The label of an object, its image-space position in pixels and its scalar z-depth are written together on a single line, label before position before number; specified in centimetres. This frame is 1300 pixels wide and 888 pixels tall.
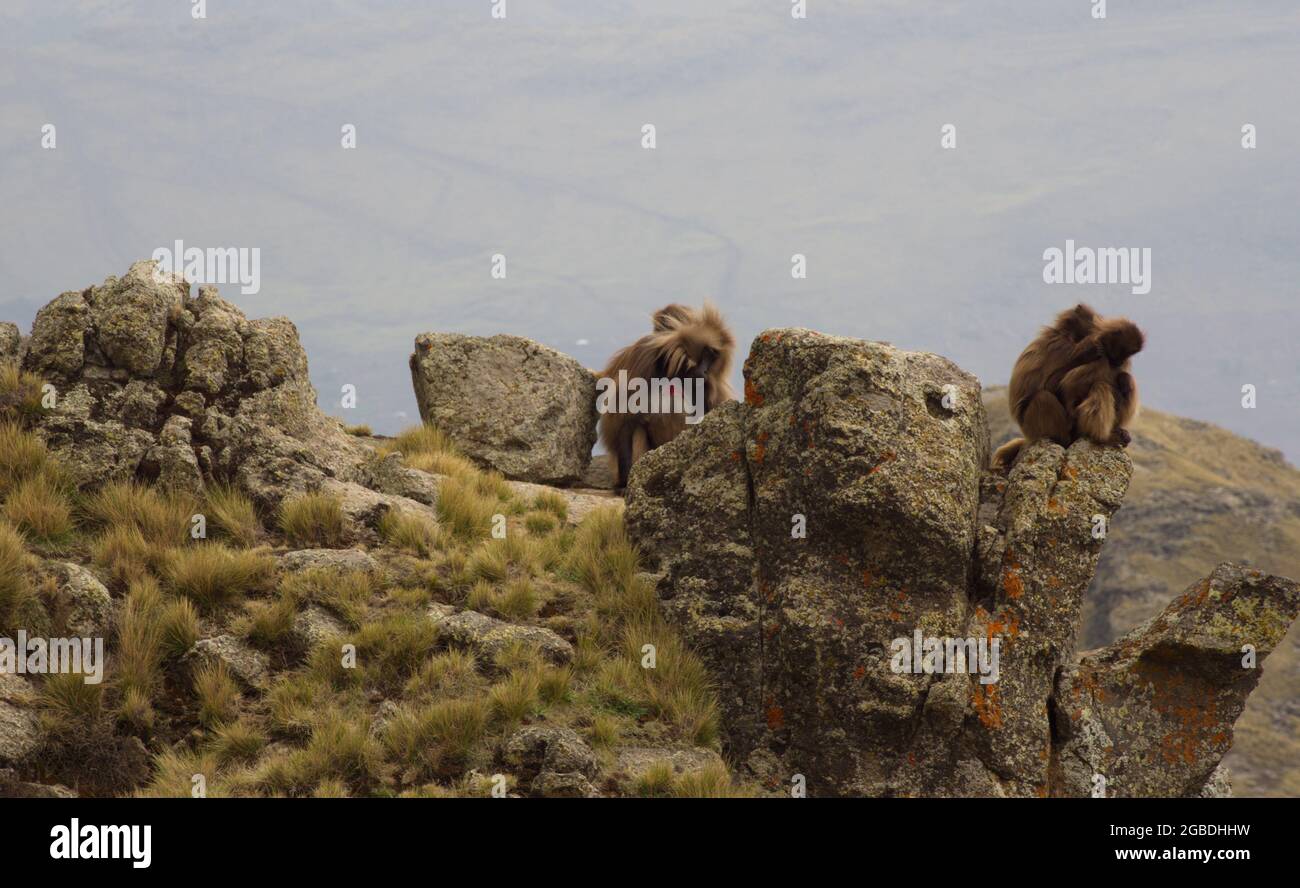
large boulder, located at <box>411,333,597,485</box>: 1535
